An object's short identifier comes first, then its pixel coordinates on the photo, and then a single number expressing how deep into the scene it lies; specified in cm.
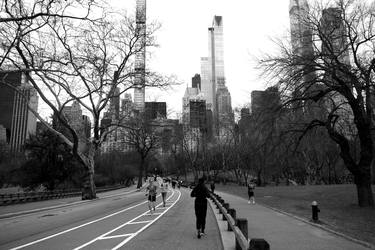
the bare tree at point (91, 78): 2453
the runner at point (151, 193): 1790
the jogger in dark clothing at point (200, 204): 1012
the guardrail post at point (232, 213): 1000
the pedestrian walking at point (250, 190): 2517
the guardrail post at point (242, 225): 700
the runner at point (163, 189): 2270
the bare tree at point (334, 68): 1723
